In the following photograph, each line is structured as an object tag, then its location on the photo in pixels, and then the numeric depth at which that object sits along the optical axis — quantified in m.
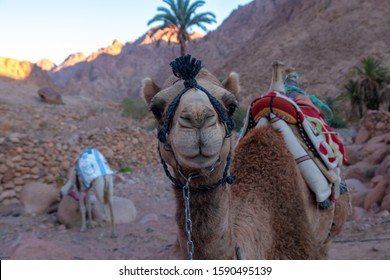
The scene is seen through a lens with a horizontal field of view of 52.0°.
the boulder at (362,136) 14.56
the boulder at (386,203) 7.91
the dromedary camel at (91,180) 8.12
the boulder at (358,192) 8.78
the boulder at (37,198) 9.21
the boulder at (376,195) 8.31
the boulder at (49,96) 33.66
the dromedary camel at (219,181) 2.03
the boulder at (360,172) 10.31
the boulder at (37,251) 5.15
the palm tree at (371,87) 19.50
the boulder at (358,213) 8.04
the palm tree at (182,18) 25.88
